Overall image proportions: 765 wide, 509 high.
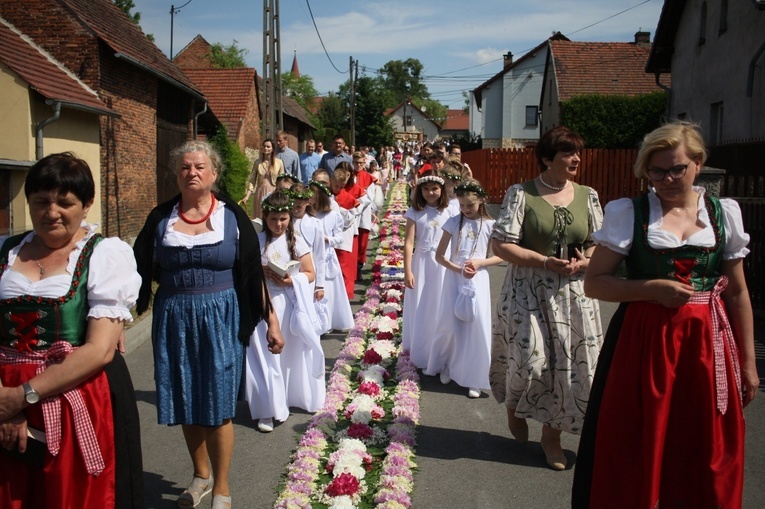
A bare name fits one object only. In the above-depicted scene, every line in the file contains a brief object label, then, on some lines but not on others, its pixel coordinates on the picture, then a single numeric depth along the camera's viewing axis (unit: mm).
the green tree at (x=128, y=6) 53250
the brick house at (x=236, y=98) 35500
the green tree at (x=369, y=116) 69625
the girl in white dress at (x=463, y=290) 6672
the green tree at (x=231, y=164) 26709
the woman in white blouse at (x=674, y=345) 3230
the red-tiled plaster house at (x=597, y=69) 38031
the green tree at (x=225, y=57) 64375
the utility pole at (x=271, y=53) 21750
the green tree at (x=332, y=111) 82875
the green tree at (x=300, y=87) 92812
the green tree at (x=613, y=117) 30953
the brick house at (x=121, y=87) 14492
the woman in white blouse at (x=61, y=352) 2844
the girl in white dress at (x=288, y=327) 5770
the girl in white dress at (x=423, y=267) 7346
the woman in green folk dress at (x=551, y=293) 4730
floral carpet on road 4520
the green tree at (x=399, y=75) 131750
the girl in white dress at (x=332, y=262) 9070
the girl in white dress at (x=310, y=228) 7074
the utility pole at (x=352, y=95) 52519
